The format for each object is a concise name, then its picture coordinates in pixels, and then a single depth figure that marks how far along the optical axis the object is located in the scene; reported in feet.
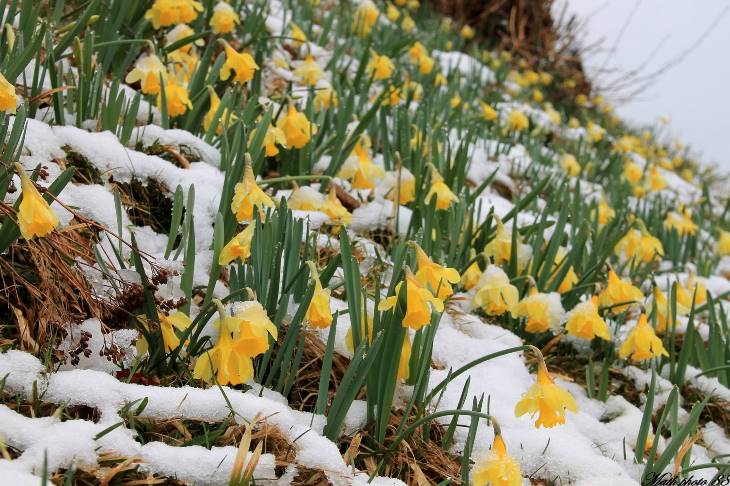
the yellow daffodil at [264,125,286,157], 7.01
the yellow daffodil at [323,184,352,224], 6.78
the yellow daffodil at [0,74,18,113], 4.78
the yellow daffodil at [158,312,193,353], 4.88
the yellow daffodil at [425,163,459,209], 7.34
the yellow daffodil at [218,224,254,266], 5.23
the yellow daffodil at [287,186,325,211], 6.79
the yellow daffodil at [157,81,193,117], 7.26
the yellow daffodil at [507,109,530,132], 14.85
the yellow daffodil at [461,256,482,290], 7.22
